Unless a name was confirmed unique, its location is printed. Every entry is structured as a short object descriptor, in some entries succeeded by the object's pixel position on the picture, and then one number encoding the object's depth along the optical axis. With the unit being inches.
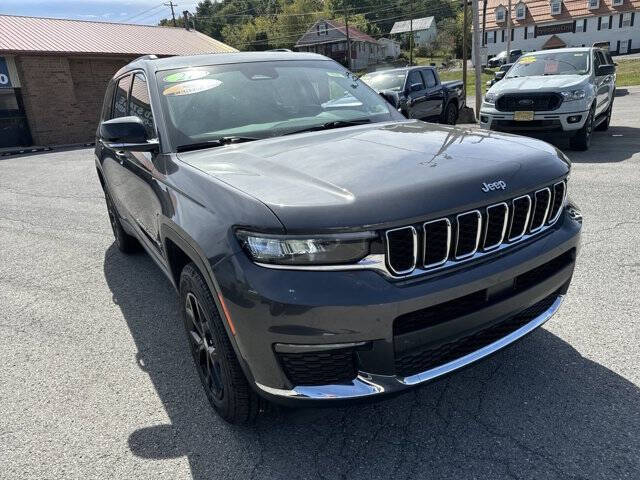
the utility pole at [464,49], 620.2
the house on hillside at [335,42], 2888.8
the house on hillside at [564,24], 2504.9
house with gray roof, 3747.5
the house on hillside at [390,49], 3506.4
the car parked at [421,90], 480.4
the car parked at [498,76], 565.2
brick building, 812.0
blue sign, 792.9
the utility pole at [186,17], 1458.2
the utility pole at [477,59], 551.2
